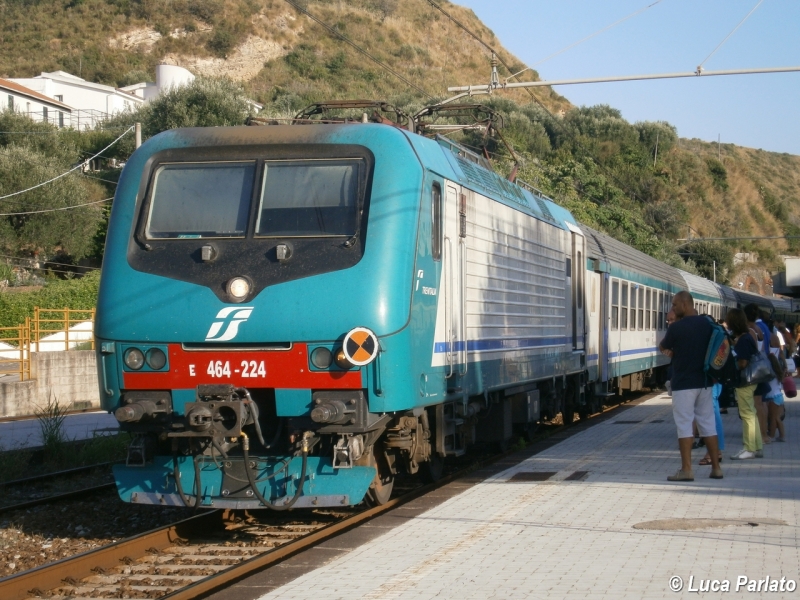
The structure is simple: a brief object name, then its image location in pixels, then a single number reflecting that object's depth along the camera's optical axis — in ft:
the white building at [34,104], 236.43
